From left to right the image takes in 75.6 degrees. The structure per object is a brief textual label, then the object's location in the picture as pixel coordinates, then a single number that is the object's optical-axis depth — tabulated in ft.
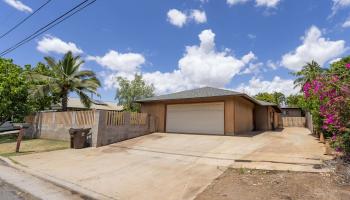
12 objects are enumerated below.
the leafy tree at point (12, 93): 52.70
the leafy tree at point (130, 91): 105.91
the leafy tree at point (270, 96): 157.93
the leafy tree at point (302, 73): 101.63
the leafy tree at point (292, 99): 145.30
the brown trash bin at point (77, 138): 38.40
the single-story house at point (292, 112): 125.49
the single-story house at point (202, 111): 49.47
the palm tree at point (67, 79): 64.80
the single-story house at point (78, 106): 90.93
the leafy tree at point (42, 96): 64.02
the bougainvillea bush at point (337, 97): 20.79
